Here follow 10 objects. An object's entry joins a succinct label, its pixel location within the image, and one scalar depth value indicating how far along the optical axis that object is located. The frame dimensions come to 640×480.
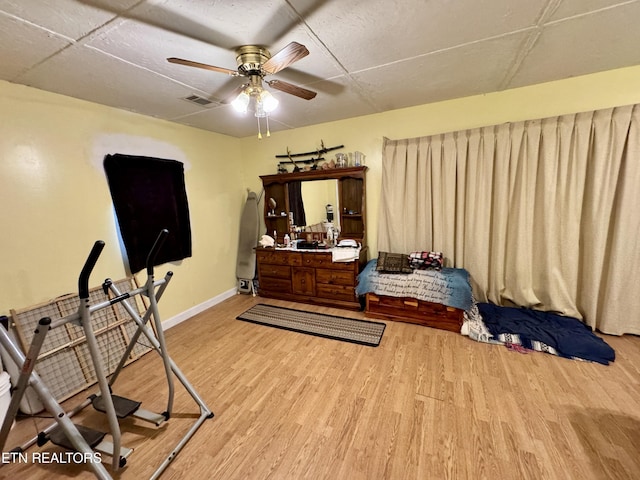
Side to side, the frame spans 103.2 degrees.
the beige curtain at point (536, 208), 2.35
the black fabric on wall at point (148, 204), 2.54
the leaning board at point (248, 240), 3.96
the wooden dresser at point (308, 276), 3.22
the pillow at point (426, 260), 2.90
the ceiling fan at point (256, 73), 1.59
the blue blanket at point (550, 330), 2.15
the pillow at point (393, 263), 2.89
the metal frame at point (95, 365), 1.10
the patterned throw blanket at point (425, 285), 2.60
